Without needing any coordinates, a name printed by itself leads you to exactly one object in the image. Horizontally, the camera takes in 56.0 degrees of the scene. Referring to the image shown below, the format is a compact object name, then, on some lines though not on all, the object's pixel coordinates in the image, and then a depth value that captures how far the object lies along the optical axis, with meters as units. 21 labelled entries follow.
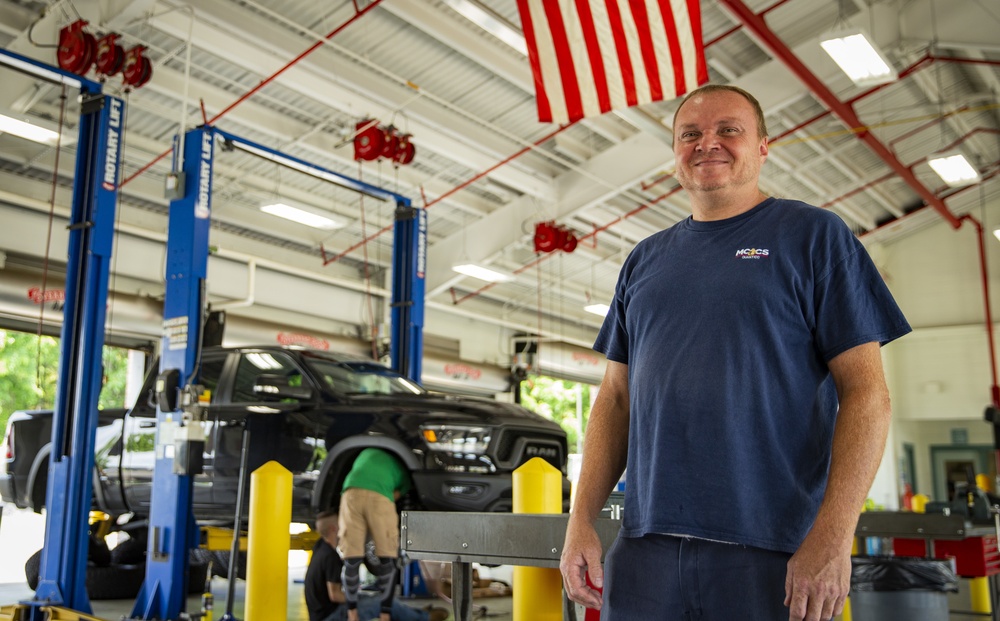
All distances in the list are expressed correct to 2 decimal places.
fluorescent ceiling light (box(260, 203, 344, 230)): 11.60
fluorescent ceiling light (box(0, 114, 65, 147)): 7.79
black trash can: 4.58
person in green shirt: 5.55
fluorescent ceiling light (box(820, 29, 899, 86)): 9.31
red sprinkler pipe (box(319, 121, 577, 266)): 12.66
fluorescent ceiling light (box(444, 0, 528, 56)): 8.72
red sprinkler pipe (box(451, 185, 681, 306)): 15.46
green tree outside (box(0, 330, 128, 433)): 14.76
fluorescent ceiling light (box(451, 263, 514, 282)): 14.84
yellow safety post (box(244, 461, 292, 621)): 4.54
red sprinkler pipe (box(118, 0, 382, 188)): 9.32
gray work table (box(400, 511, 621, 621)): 2.48
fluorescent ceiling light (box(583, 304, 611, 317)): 17.98
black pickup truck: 6.18
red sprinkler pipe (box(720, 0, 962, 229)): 10.00
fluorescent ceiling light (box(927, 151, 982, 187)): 13.66
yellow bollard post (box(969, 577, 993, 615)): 7.29
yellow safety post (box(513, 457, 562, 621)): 3.18
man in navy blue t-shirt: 1.67
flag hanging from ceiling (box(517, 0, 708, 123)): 6.79
